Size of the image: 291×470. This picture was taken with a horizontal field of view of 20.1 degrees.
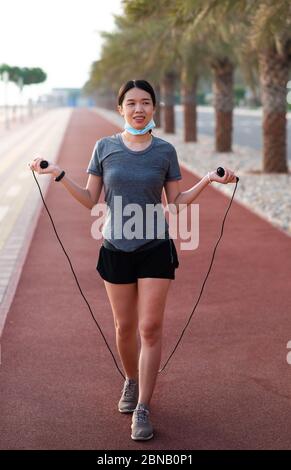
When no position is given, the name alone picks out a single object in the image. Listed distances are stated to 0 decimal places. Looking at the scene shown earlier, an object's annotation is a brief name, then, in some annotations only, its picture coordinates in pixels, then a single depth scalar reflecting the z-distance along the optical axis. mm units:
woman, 4387
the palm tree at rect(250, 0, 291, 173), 17641
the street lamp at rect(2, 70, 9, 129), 59203
